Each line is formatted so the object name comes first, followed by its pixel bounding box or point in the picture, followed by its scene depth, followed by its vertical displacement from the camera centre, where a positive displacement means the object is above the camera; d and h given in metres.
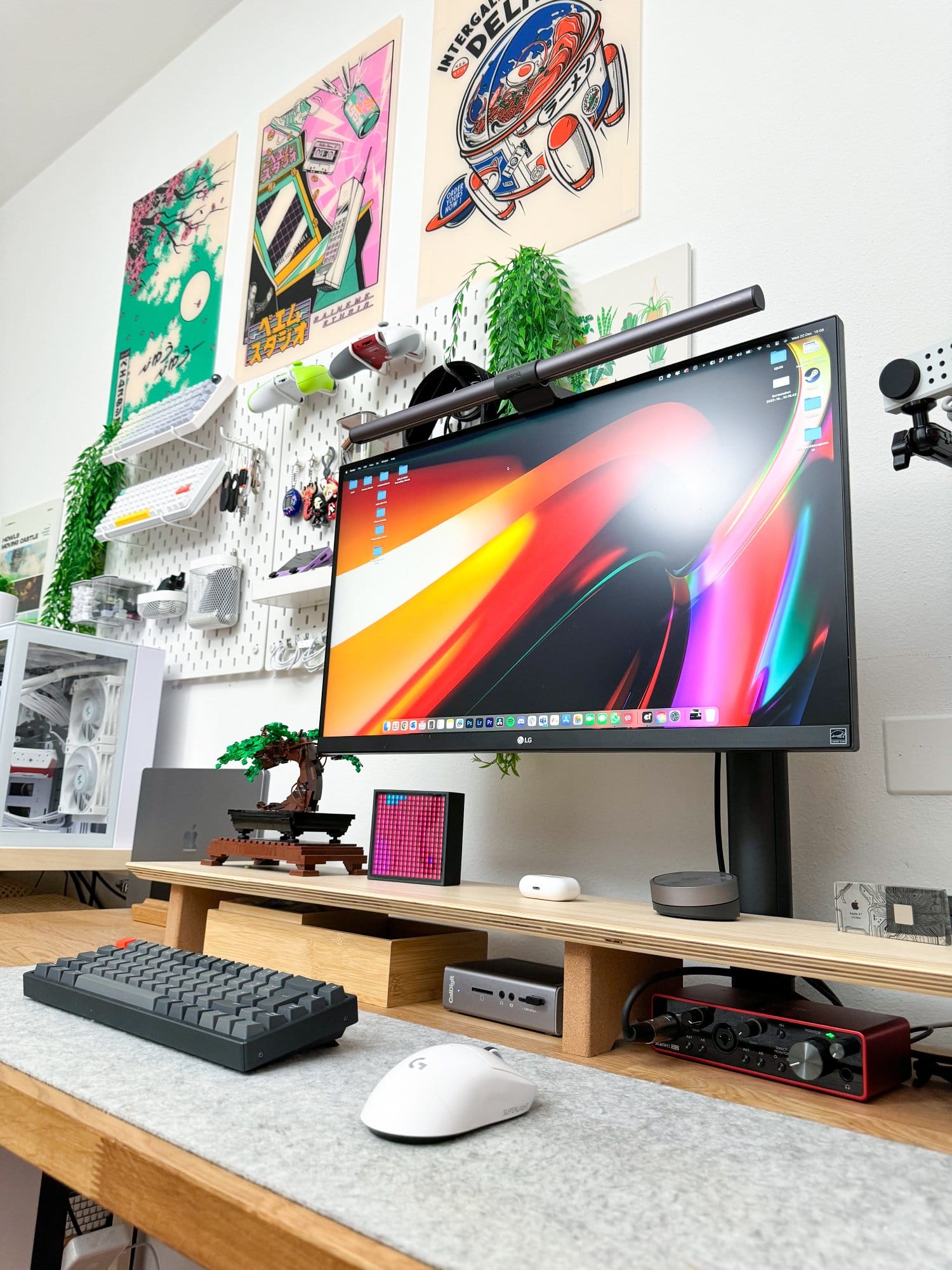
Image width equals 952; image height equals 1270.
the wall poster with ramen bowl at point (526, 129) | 1.47 +1.17
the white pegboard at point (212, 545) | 1.93 +0.56
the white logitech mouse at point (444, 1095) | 0.53 -0.19
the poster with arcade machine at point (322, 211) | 1.91 +1.29
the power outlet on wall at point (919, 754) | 0.97 +0.06
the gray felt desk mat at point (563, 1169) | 0.42 -0.21
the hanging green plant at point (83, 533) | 2.37 +0.64
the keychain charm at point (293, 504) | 1.83 +0.57
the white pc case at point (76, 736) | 1.90 +0.09
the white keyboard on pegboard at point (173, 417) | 2.09 +0.86
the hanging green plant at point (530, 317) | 1.40 +0.75
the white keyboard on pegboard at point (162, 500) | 2.03 +0.65
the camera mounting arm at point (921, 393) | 0.76 +0.35
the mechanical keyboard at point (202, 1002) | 0.68 -0.18
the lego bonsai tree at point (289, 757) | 1.27 +0.04
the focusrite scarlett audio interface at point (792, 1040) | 0.67 -0.18
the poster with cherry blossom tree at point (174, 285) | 2.33 +1.34
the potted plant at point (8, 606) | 2.34 +0.43
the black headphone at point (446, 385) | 1.46 +0.67
